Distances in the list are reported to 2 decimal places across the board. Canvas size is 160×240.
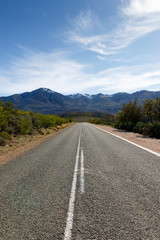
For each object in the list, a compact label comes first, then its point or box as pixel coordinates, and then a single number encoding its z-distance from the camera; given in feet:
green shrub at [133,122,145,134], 63.05
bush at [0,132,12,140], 36.56
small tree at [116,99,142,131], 87.20
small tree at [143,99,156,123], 63.99
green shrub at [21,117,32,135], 48.84
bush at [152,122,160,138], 49.27
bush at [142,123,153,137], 53.06
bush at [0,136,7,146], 33.87
